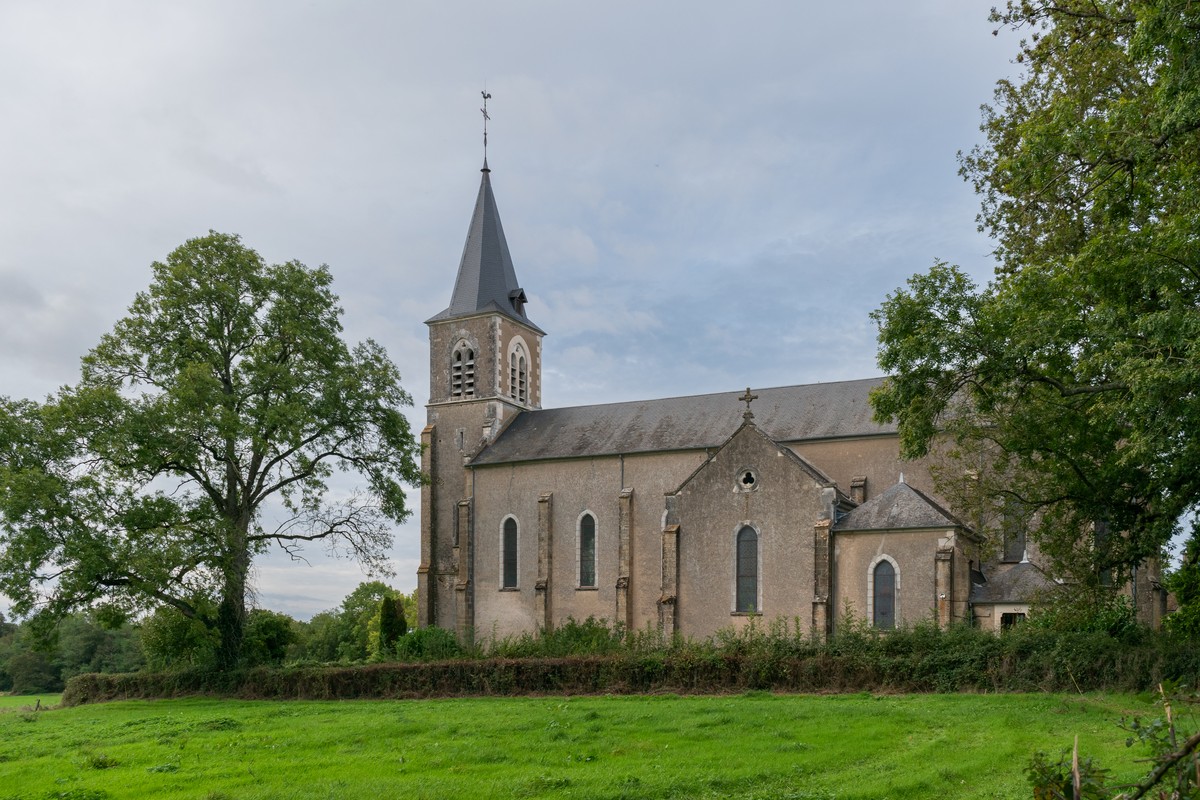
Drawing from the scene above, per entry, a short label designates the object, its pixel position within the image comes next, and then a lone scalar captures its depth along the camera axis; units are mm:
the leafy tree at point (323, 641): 72750
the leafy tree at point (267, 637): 32281
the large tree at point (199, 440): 28438
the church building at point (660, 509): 30156
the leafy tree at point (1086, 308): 15203
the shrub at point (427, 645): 37219
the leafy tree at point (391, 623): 42156
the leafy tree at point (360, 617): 64375
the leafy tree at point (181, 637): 30328
